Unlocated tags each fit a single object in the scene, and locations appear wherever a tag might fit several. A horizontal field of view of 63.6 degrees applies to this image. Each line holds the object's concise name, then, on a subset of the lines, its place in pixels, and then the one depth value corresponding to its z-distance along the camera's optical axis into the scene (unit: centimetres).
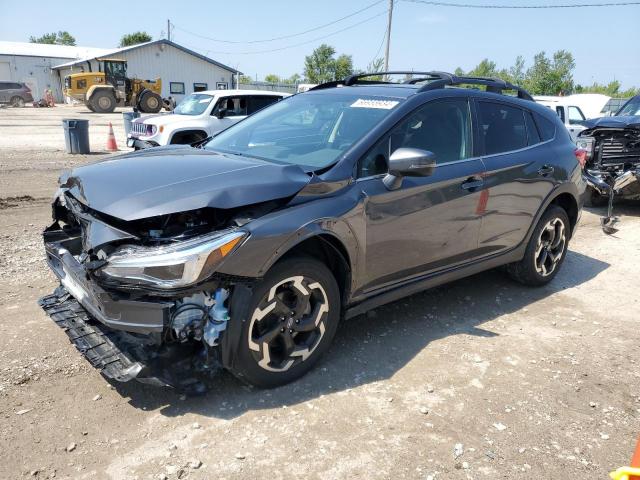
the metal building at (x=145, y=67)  4400
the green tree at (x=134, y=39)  8892
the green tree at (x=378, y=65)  3364
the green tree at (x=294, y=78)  6888
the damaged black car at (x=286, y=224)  267
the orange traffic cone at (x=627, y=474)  179
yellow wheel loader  3350
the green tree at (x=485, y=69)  5678
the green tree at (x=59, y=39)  11210
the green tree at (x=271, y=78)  7968
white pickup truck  1322
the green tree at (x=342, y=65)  5994
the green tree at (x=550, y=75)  5203
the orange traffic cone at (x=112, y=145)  1496
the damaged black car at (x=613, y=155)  809
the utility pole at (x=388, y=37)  3114
